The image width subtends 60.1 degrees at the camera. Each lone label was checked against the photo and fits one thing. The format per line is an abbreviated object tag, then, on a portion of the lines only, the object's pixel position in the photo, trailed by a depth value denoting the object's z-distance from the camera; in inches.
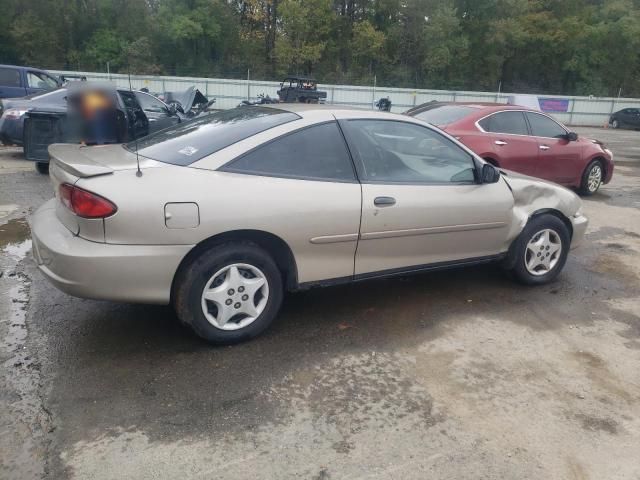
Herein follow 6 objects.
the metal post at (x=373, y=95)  1284.6
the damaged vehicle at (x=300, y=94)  666.2
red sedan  312.8
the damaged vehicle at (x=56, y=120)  336.5
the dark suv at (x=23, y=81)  534.6
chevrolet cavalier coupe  125.4
